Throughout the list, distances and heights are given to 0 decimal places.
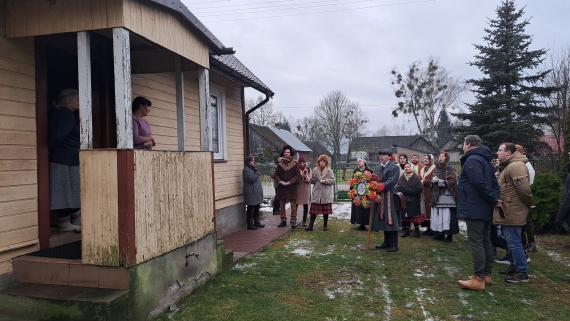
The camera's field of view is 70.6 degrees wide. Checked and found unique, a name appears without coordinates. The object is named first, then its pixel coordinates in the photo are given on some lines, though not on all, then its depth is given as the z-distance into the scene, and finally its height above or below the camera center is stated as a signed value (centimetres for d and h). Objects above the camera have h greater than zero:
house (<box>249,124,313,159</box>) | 3797 +244
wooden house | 370 -14
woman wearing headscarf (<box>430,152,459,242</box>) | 764 -74
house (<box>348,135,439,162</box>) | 4792 +213
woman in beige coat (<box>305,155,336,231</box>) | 877 -61
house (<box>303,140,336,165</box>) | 5319 +178
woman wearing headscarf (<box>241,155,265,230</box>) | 878 -53
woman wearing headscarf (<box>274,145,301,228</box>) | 913 -36
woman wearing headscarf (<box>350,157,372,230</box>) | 912 -125
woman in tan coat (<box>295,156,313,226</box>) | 952 -68
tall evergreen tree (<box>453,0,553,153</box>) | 1861 +326
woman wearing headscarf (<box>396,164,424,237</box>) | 808 -71
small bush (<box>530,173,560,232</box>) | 833 -88
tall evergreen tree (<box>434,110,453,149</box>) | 6152 +364
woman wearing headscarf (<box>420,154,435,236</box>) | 834 -61
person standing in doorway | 427 +17
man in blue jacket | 489 -54
